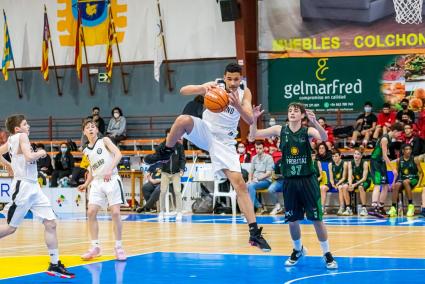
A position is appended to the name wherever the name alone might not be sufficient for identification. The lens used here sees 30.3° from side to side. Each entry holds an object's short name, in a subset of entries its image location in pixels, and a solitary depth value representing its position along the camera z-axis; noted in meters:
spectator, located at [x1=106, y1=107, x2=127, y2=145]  23.08
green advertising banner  21.38
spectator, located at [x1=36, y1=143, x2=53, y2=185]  21.70
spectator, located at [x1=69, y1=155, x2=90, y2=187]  20.97
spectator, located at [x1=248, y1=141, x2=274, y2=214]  18.11
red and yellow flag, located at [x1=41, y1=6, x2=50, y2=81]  24.73
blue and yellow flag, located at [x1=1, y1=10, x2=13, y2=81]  25.31
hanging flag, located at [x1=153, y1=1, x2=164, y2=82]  23.38
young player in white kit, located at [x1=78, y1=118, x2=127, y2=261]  9.89
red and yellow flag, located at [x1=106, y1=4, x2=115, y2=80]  24.03
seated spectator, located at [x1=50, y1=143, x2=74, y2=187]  21.31
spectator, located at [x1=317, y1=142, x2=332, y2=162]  18.08
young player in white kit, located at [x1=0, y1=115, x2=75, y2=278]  8.45
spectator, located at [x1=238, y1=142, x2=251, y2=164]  19.28
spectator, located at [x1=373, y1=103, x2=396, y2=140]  18.84
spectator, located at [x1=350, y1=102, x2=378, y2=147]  19.27
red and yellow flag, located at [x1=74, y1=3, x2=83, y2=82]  24.36
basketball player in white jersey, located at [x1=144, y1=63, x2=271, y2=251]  8.52
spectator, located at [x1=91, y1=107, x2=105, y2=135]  22.80
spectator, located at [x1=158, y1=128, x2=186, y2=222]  17.80
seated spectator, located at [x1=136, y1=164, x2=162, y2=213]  19.48
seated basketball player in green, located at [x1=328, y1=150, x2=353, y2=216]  17.70
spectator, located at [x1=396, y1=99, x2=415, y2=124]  18.26
